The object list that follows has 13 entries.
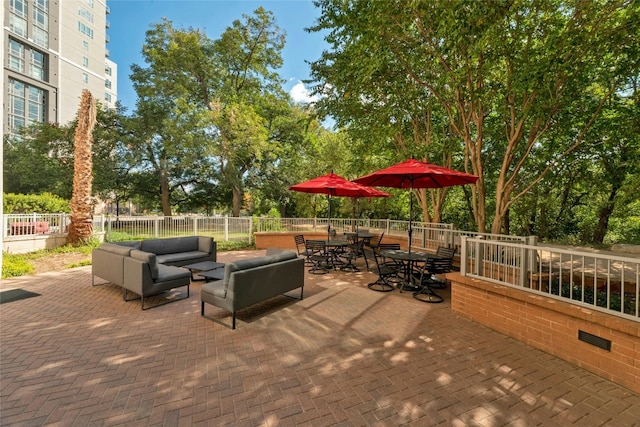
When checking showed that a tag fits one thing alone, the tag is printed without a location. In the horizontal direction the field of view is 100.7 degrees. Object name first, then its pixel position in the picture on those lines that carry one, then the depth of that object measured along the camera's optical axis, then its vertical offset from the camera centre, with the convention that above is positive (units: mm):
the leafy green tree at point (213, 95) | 15977 +8228
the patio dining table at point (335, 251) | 7596 -1310
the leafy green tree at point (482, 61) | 5180 +3711
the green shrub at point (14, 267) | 6732 -1501
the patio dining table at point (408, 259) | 5531 -937
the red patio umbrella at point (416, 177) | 5316 +819
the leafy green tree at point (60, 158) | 17906 +3754
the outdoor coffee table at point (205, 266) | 6285 -1317
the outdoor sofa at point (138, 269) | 4719 -1172
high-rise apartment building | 30875 +20214
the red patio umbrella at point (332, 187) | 7741 +773
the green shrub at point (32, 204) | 10656 +285
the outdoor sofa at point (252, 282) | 4023 -1178
